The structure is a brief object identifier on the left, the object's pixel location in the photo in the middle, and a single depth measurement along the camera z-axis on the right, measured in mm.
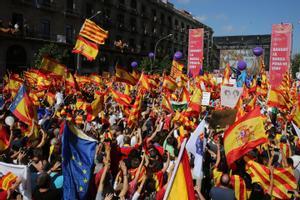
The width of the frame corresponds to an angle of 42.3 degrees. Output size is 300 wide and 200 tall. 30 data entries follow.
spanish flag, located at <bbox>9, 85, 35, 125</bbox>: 8027
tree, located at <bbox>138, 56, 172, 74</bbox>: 42431
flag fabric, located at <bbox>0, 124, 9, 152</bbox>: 6631
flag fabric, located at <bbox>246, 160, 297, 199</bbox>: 5301
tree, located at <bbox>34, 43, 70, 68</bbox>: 30603
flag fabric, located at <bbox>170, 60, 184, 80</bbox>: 19359
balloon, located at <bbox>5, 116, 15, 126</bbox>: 8056
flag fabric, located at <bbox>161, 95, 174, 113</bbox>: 10984
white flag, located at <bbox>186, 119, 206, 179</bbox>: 6272
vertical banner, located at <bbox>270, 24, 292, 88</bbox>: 19391
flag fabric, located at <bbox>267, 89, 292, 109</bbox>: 11195
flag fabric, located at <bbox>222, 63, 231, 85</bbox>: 16556
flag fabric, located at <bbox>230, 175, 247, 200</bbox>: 5336
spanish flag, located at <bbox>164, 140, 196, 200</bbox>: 3980
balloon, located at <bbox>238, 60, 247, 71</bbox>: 20672
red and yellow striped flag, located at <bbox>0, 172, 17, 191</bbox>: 4723
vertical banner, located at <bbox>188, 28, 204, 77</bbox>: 22609
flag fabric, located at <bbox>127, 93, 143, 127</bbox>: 9071
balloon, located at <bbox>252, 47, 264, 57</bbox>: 22469
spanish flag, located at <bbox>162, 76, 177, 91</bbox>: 14742
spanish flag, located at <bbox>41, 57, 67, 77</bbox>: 13109
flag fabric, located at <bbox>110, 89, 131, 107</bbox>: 11008
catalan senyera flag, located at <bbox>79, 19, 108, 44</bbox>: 13875
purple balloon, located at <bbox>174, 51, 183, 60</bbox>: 21184
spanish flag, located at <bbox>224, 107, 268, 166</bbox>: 5473
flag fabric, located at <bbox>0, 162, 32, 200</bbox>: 4715
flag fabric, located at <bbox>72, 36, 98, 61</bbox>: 13930
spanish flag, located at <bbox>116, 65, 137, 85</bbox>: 12970
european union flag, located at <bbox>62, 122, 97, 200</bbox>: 5078
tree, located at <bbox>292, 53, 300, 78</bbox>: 69800
